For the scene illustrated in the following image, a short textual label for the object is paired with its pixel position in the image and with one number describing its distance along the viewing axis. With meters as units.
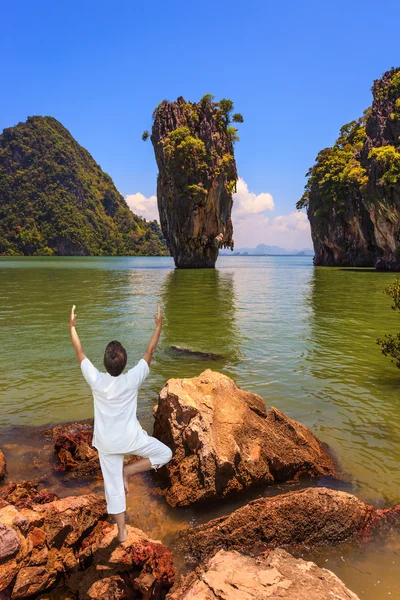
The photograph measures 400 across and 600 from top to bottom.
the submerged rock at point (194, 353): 11.83
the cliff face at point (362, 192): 45.09
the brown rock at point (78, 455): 5.48
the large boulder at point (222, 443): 4.84
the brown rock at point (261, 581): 2.98
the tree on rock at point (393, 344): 9.35
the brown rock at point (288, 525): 4.00
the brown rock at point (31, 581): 3.06
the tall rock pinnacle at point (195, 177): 54.56
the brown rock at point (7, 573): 3.00
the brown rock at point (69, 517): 3.48
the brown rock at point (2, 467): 5.23
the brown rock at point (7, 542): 3.05
